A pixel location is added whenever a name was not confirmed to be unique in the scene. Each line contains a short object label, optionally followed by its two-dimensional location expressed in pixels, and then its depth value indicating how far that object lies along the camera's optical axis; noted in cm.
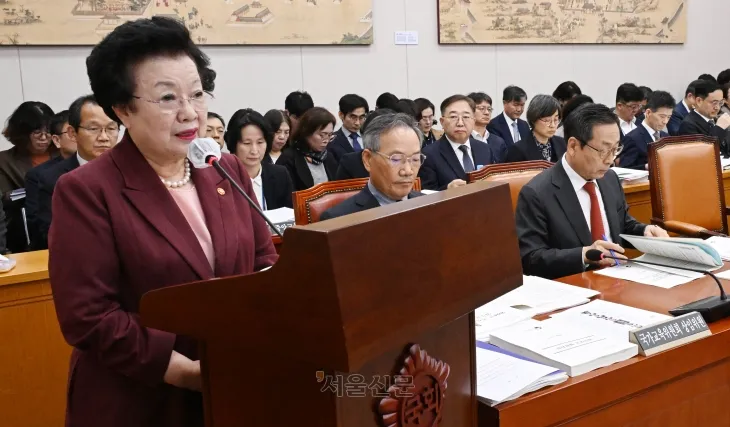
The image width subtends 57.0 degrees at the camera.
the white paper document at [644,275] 199
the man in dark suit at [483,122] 581
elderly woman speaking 110
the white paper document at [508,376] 121
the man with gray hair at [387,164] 240
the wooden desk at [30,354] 222
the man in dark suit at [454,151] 425
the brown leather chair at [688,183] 329
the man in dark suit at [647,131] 518
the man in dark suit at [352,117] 520
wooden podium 74
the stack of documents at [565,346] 135
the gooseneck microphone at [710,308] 164
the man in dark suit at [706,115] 570
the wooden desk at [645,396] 123
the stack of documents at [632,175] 389
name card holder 143
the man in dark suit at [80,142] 313
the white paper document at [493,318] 156
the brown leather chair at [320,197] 253
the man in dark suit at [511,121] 636
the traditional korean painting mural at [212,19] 464
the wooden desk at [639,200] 383
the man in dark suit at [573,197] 246
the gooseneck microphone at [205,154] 118
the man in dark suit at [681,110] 619
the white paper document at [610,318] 155
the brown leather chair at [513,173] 285
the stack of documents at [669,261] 204
